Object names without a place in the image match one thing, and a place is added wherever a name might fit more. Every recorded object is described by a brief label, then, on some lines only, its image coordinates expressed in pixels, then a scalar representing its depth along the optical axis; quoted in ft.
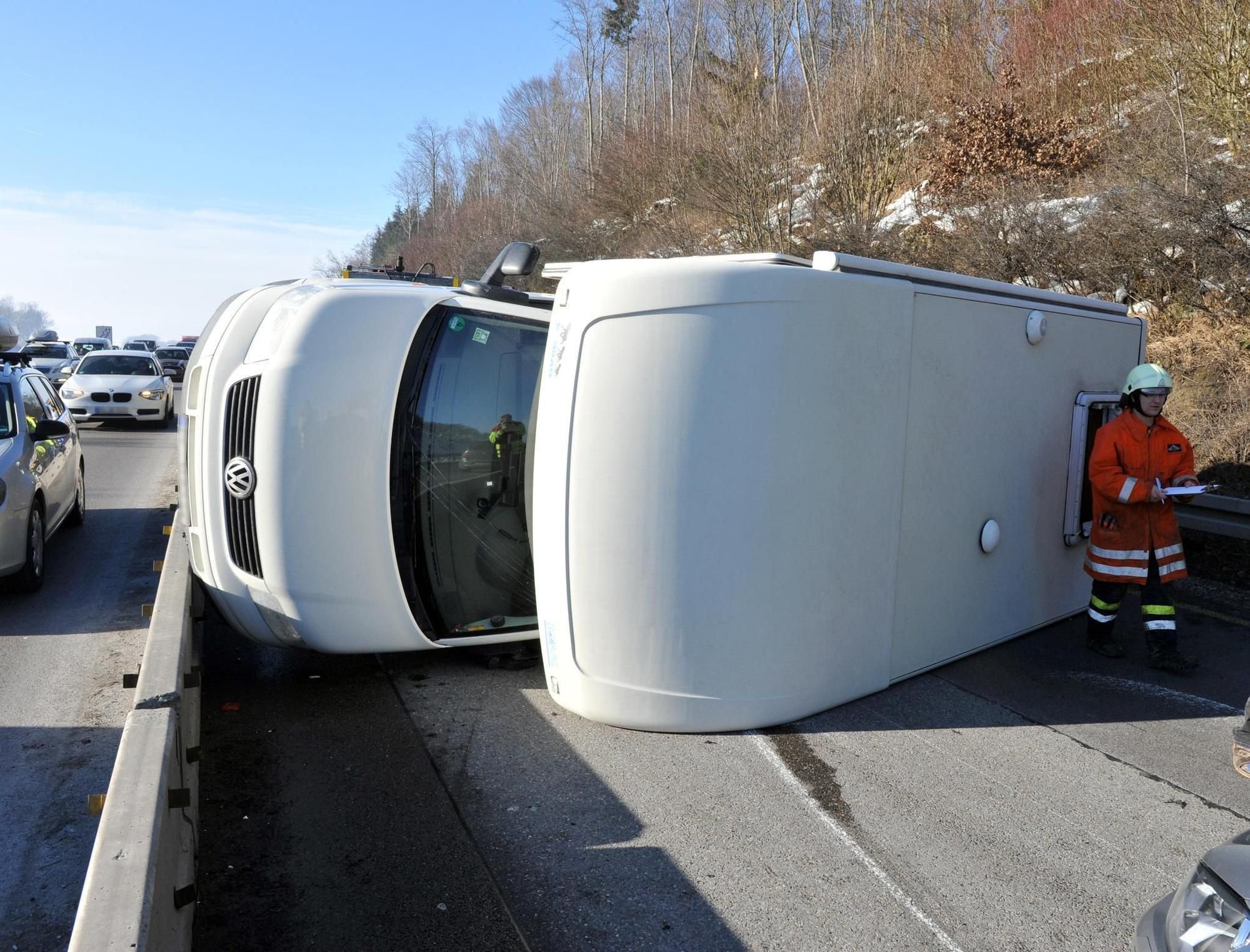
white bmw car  68.18
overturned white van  16.01
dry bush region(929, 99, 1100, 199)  56.65
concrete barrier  8.33
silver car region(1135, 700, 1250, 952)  7.82
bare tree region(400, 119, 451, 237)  254.47
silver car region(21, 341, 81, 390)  97.45
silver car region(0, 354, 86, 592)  25.72
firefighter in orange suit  20.57
